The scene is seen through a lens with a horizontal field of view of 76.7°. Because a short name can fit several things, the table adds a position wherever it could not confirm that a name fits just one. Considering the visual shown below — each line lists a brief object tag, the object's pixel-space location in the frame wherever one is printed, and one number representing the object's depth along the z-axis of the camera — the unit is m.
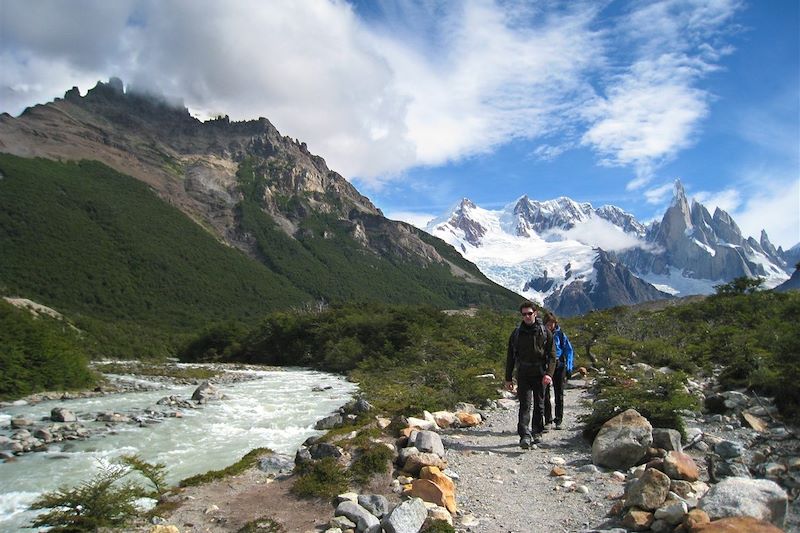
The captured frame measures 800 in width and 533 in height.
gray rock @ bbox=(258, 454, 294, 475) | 11.27
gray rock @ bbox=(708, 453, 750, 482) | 7.97
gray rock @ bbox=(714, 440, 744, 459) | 9.03
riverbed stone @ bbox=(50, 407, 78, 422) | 19.91
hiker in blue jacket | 12.87
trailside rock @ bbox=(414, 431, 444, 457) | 10.53
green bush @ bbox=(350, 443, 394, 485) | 9.34
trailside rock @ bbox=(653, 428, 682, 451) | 9.21
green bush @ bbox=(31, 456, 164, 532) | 7.39
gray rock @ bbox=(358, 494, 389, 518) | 7.72
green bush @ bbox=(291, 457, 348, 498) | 8.87
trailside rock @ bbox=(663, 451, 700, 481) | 7.68
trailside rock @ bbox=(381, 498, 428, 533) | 6.70
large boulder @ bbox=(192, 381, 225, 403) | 27.55
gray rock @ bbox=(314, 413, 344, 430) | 17.27
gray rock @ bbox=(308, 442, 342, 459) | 10.45
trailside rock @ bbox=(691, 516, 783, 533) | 5.27
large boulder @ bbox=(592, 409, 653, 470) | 9.20
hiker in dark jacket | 11.02
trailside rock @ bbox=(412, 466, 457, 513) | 7.86
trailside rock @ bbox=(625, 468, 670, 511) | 6.61
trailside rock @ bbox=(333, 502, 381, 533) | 7.21
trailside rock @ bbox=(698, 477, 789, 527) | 5.75
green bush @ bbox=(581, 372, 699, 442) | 10.70
